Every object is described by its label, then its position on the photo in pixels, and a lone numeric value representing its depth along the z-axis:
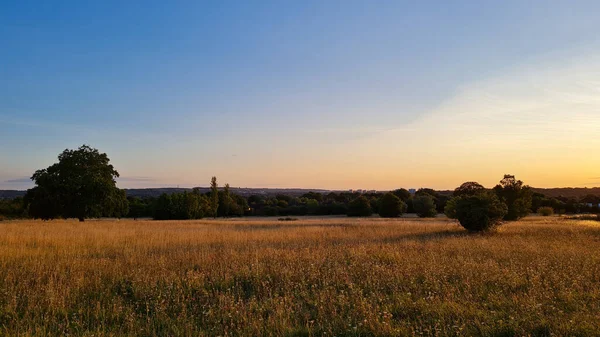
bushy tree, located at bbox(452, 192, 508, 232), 21.98
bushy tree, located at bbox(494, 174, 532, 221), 36.41
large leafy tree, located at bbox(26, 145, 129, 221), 34.06
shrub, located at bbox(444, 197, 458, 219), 23.94
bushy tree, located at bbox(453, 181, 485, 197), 39.63
